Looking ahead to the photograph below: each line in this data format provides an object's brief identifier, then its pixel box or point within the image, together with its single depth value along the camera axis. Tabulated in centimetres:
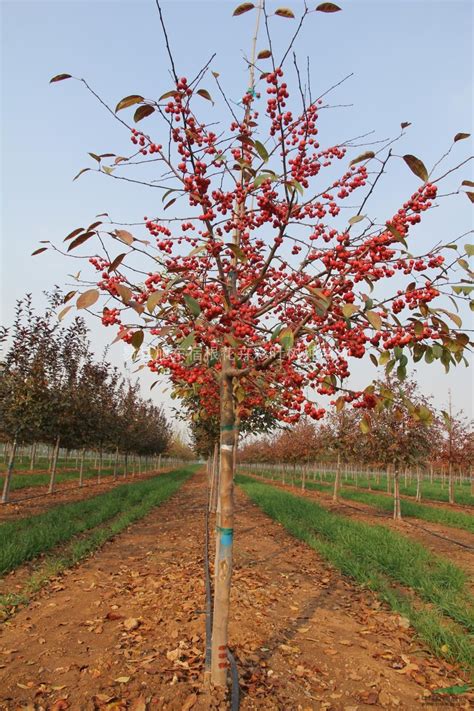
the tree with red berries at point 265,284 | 220
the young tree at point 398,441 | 1336
